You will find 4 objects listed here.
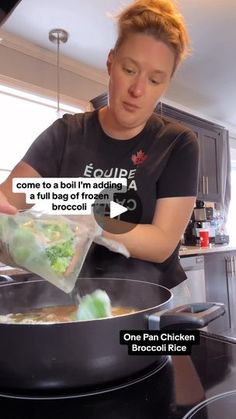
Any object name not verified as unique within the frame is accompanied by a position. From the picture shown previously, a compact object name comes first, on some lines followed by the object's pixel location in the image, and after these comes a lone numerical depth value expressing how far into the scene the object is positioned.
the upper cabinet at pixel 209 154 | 2.79
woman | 0.68
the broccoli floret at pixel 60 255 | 0.45
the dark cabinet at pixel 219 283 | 2.30
